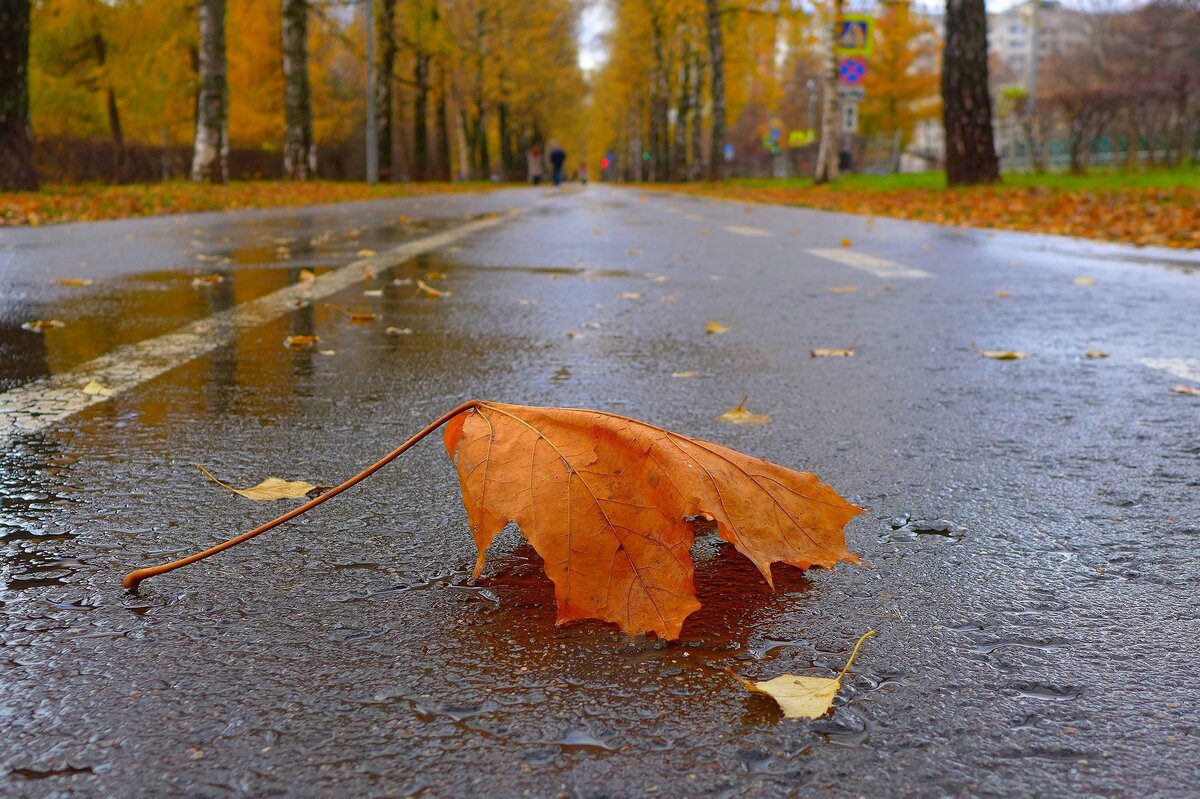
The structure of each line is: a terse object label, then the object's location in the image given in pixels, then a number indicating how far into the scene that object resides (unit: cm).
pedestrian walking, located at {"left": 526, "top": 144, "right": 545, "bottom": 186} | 5575
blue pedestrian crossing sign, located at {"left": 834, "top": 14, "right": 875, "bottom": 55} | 2528
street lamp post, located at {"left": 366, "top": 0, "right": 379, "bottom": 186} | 2898
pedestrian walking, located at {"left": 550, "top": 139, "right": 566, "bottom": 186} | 5131
